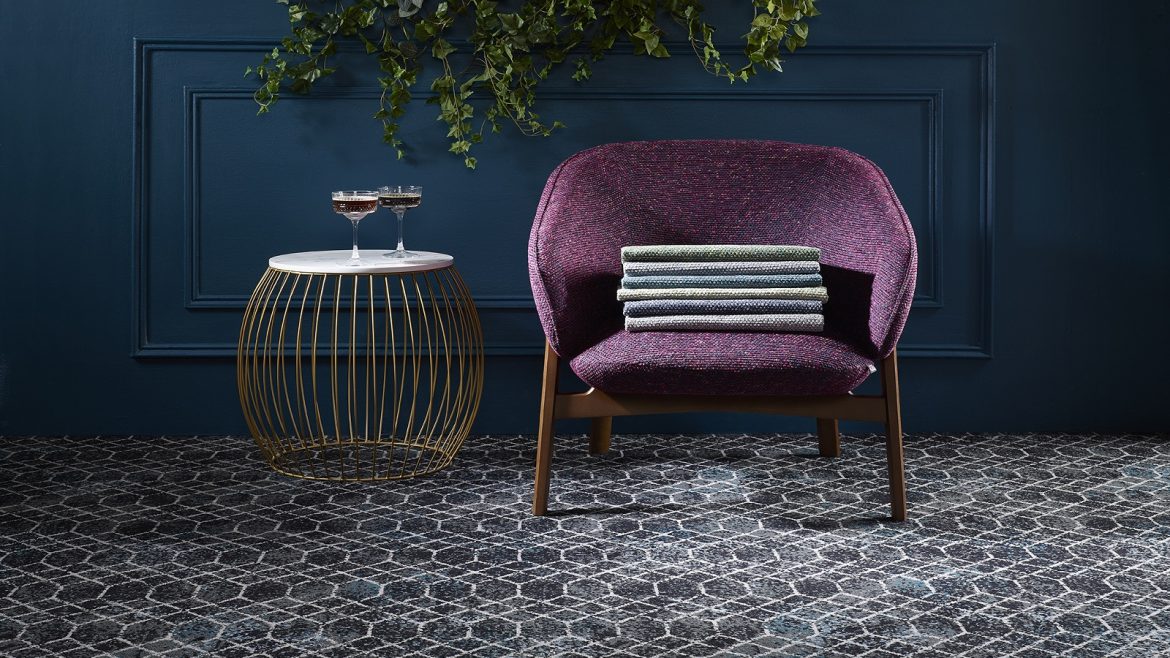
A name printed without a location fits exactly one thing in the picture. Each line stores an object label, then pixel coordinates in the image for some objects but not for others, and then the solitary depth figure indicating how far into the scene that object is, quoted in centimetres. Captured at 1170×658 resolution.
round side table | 323
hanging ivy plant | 328
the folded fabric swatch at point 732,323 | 274
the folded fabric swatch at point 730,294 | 276
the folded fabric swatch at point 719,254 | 282
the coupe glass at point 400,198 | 299
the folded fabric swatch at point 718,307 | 276
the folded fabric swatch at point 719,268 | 279
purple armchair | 255
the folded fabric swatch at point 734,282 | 278
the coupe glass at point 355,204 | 296
